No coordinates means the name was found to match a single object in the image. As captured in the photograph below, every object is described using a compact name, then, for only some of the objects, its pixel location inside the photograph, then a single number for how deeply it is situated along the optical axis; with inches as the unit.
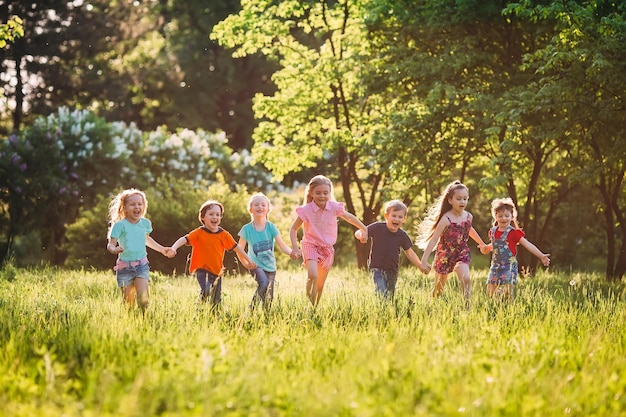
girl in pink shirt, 632.2
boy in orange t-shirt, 597.7
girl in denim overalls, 682.8
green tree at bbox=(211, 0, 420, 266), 1169.5
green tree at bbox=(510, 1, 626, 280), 859.9
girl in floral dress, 658.5
